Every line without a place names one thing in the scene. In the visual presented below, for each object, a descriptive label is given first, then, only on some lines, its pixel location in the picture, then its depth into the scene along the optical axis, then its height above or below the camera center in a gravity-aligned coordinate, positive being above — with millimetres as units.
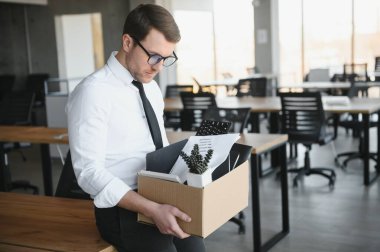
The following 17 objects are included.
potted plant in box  1461 -293
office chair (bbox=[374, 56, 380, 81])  10391 -126
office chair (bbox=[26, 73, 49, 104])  10250 -246
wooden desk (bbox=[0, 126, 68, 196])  3906 -499
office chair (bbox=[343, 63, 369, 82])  8453 -258
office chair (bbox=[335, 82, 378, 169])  5664 -758
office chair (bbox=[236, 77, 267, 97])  7328 -356
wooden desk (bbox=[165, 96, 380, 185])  5000 -471
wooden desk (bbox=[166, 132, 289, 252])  3346 -747
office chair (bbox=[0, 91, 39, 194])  6262 -430
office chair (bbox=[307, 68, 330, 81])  9391 -253
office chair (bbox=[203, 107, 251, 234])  4264 -427
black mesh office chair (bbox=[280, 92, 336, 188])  4938 -575
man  1523 -198
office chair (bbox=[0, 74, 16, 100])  10721 -202
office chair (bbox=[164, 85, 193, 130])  6508 -609
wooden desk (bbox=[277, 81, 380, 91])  7355 -377
